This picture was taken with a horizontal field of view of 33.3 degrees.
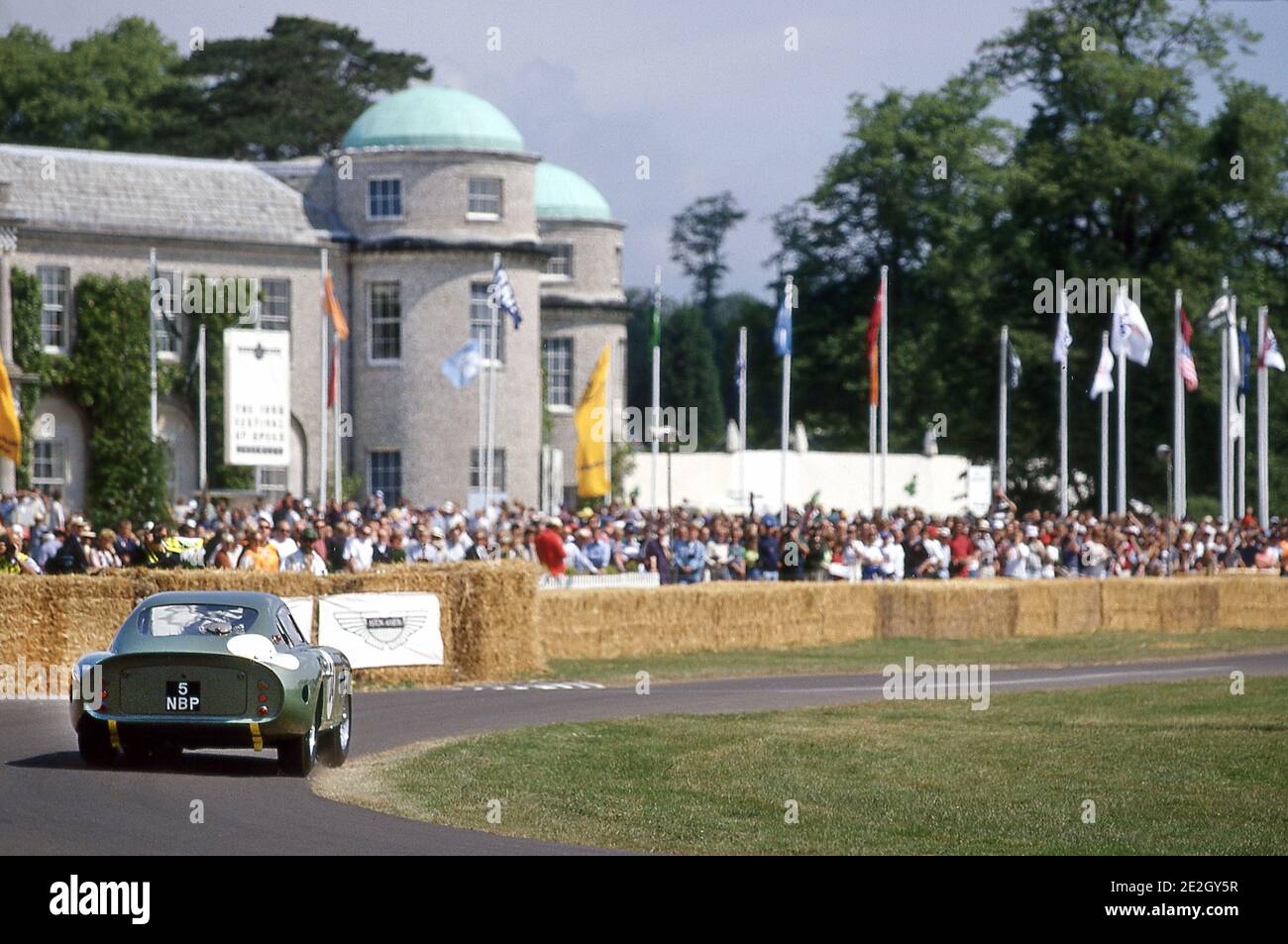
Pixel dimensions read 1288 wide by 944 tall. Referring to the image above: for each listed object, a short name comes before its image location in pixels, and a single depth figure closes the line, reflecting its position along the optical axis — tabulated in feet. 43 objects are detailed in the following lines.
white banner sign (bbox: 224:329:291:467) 145.89
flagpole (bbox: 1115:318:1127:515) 179.32
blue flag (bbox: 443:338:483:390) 160.25
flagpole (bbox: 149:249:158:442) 165.07
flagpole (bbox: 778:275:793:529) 154.20
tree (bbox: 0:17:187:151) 282.77
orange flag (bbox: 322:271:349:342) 155.94
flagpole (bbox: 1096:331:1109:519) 187.83
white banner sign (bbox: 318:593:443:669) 85.66
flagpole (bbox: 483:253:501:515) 167.63
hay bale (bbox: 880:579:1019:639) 124.77
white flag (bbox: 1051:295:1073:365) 174.29
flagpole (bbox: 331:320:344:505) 156.55
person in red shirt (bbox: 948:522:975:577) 136.36
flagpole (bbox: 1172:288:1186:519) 185.57
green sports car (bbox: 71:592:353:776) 54.49
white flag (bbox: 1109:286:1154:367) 167.94
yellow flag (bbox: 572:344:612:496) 168.86
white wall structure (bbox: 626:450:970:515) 236.84
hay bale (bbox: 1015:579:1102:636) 132.36
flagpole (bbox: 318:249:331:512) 170.28
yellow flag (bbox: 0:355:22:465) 115.24
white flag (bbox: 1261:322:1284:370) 185.98
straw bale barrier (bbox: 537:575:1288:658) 106.73
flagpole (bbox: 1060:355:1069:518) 185.16
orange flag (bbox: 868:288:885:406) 159.94
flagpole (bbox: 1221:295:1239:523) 182.09
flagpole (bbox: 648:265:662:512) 152.35
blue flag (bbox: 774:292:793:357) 156.76
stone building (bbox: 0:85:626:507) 181.78
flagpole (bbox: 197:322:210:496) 167.53
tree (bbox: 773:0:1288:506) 228.84
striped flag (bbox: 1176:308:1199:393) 172.14
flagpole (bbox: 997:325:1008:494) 190.60
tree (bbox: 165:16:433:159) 280.31
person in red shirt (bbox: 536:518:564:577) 109.81
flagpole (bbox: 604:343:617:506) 210.06
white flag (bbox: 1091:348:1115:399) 176.04
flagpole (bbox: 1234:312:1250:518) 188.46
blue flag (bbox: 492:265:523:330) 150.51
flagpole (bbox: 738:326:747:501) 169.99
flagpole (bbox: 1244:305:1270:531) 191.93
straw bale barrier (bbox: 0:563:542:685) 82.02
